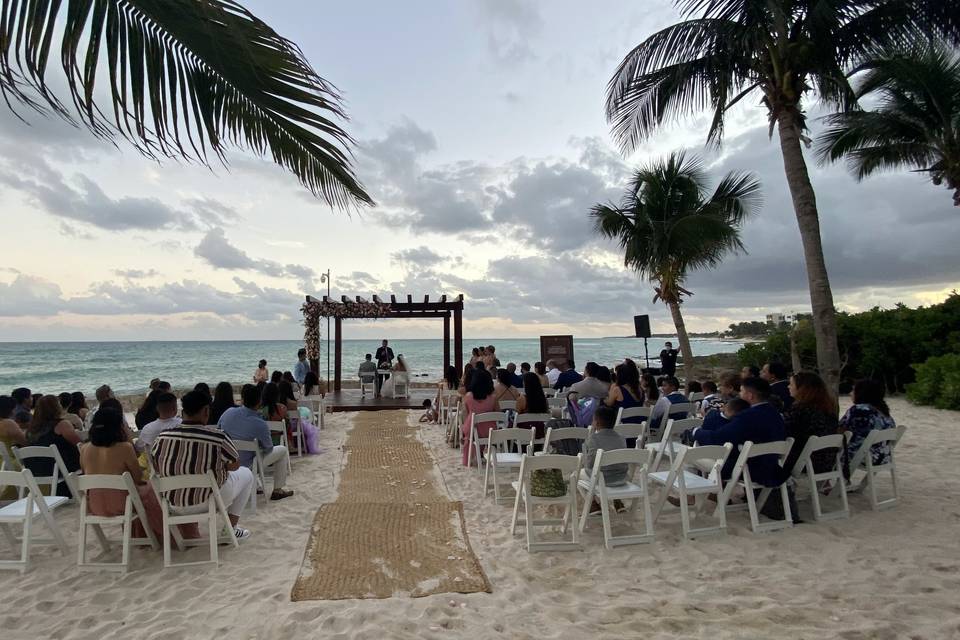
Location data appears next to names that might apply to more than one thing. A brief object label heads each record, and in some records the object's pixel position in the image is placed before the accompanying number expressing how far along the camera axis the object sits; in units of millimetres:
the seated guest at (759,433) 4203
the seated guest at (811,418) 4414
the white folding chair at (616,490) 3863
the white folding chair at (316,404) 9962
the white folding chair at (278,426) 6012
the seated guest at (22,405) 6098
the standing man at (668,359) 13781
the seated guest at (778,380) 6011
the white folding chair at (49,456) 4500
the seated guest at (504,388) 7262
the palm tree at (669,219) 12617
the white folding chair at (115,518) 3531
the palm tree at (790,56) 6586
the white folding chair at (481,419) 6098
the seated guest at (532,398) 6112
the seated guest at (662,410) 6625
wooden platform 12773
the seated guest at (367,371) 14359
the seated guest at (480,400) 6613
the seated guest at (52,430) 4918
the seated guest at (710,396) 6383
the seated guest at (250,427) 5225
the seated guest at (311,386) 10882
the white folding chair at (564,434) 4828
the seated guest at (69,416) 5557
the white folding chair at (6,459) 4664
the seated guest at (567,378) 9781
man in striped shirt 3748
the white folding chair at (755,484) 4023
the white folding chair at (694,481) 3979
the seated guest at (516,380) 8836
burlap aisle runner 3377
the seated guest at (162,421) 4532
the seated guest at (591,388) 7344
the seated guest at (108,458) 3760
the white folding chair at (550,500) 3797
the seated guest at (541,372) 9727
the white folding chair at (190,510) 3584
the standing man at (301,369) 12166
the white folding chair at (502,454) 5070
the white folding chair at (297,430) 7562
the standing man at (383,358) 14570
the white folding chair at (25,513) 3537
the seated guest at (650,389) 7605
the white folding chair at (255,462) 4926
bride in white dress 13773
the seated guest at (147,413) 6020
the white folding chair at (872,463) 4523
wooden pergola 14555
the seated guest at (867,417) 4832
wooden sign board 14711
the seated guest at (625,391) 6648
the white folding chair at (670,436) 5294
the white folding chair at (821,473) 4227
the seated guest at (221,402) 5969
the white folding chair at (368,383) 14422
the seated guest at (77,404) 6591
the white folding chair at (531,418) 5961
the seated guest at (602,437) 4430
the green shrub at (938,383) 9922
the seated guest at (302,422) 7535
